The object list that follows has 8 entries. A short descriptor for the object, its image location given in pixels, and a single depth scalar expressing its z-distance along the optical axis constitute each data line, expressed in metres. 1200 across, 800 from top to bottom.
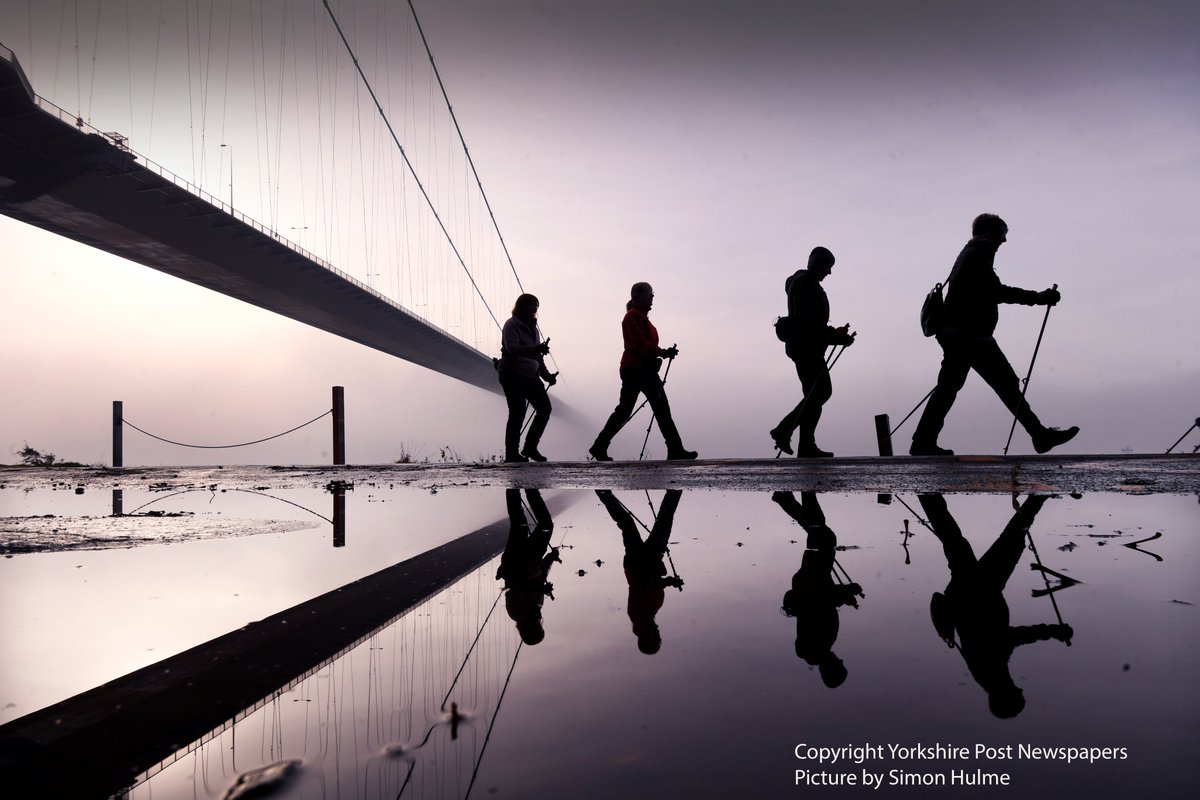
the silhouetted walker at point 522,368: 9.10
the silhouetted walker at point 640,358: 8.80
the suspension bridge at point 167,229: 23.78
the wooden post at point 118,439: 17.81
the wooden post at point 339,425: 15.67
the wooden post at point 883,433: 10.09
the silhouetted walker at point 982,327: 6.70
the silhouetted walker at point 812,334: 7.84
